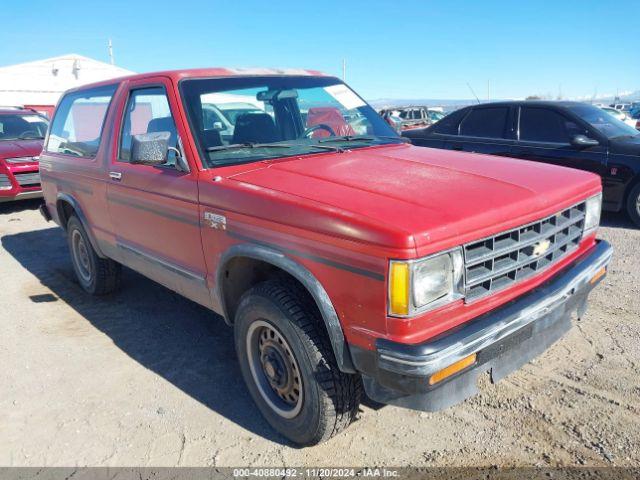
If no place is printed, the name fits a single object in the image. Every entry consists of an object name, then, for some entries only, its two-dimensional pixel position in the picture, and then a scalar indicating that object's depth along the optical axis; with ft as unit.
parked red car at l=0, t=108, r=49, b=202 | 29.04
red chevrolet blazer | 7.15
